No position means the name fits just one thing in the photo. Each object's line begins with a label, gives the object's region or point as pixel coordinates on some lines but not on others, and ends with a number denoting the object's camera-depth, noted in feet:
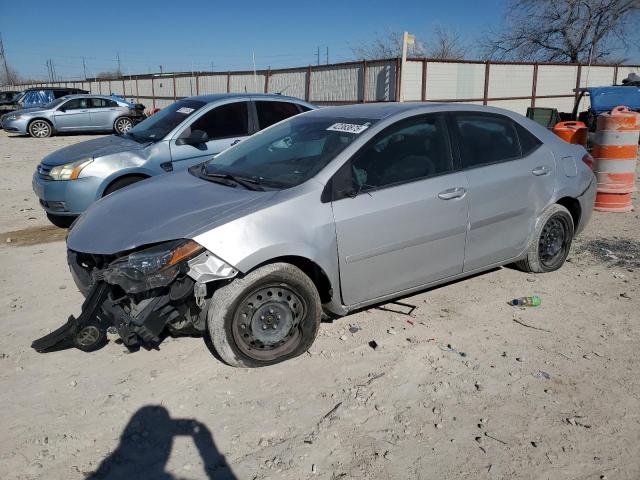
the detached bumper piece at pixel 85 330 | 10.96
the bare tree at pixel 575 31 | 101.04
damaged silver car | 10.85
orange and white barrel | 23.65
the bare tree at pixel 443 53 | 128.57
